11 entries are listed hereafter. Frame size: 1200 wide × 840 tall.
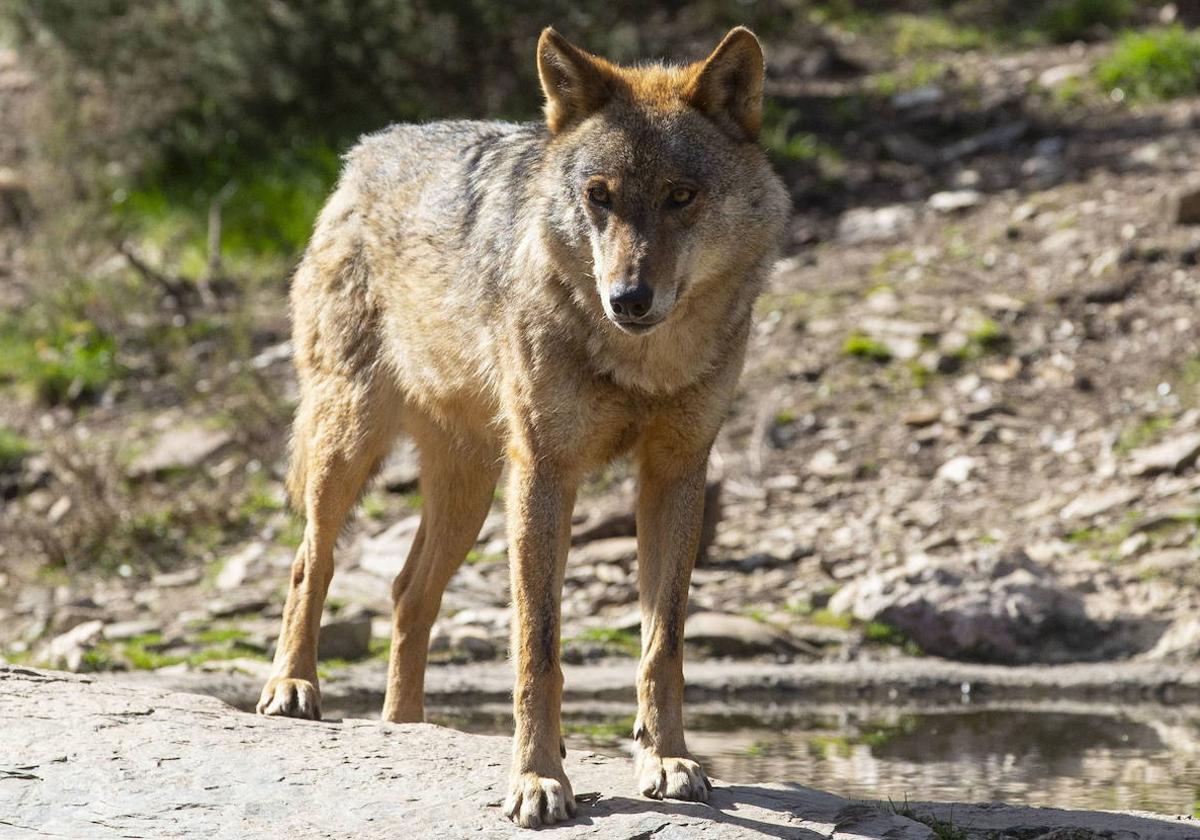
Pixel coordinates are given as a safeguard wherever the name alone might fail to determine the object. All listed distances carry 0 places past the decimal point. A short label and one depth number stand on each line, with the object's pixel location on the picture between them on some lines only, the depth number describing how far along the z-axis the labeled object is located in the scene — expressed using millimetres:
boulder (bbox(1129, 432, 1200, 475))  16328
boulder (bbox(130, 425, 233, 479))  19250
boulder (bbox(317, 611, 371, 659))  14328
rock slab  7875
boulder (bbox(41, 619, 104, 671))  14367
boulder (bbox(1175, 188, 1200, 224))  20172
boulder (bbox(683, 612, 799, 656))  14047
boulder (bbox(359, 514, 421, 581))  16312
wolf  8750
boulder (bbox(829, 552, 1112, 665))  13766
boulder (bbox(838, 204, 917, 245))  22578
